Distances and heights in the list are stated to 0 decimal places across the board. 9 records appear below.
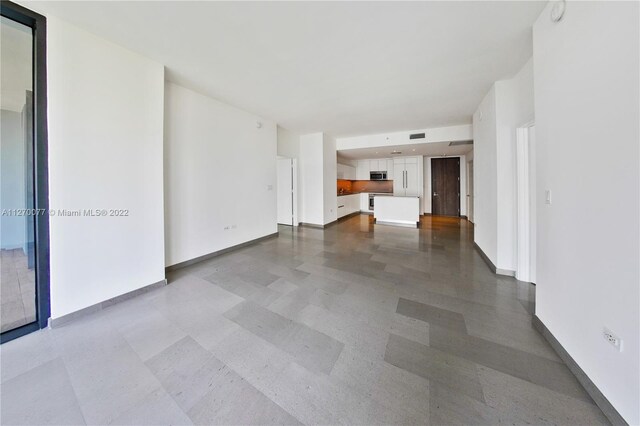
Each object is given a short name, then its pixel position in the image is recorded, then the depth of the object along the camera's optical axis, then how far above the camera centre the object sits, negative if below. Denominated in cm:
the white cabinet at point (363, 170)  963 +190
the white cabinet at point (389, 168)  902 +184
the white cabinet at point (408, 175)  819 +138
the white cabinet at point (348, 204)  797 +28
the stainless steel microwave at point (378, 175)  925 +158
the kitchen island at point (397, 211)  666 -1
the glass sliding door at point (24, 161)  195 +51
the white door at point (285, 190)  666 +71
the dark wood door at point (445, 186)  831 +96
